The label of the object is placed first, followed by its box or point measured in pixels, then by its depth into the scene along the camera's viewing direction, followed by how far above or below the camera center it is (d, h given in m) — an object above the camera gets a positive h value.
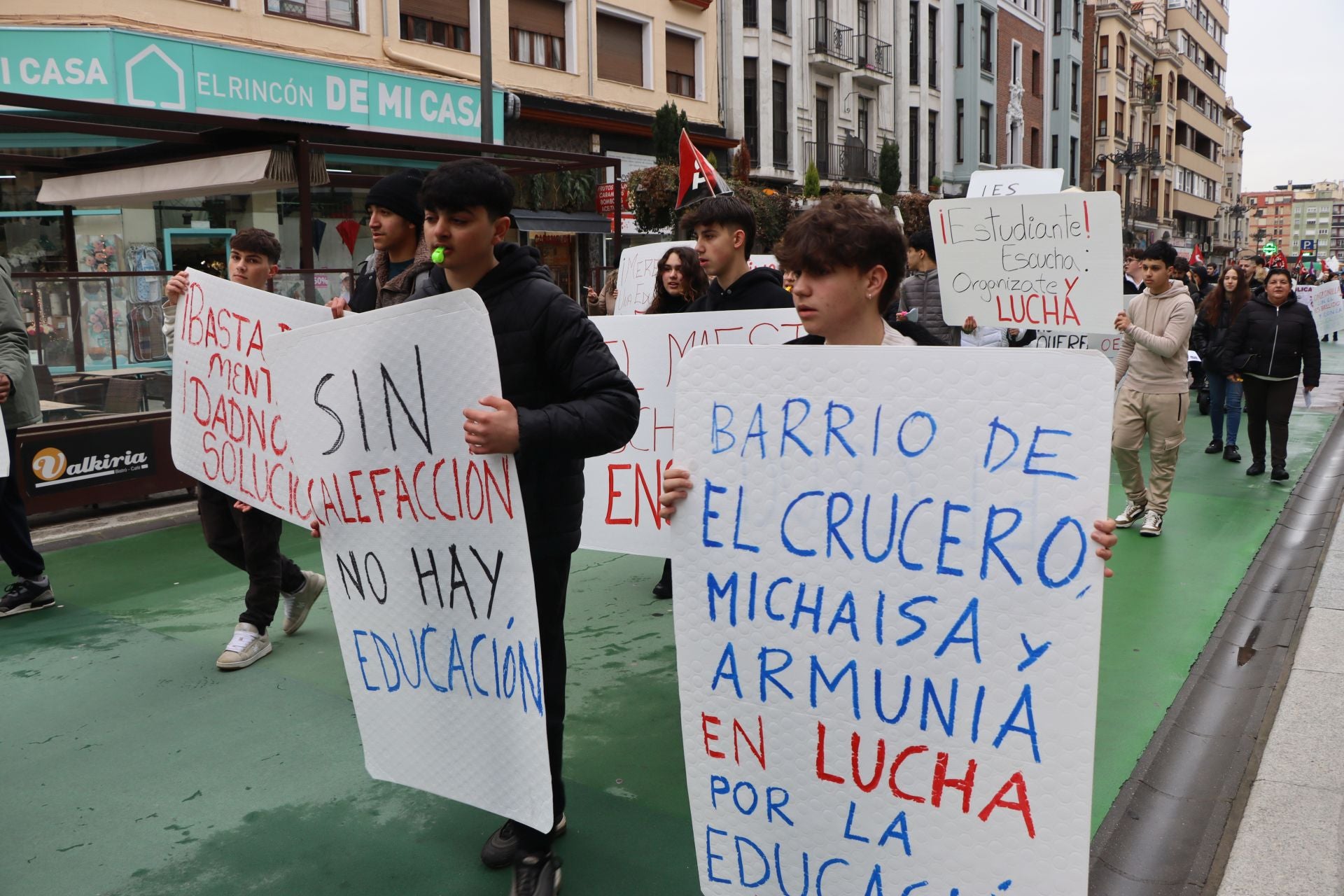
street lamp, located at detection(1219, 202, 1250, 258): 89.32 +7.49
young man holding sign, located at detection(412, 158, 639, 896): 2.64 -0.16
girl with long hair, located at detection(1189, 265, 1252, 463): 9.52 -0.42
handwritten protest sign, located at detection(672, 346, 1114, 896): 1.89 -0.56
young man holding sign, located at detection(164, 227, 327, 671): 4.51 -0.92
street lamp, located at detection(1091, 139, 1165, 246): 51.94 +7.17
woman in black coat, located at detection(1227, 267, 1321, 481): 8.74 -0.40
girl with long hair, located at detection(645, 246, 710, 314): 5.51 +0.15
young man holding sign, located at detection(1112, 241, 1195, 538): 6.77 -0.49
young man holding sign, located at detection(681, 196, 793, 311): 4.71 +0.25
